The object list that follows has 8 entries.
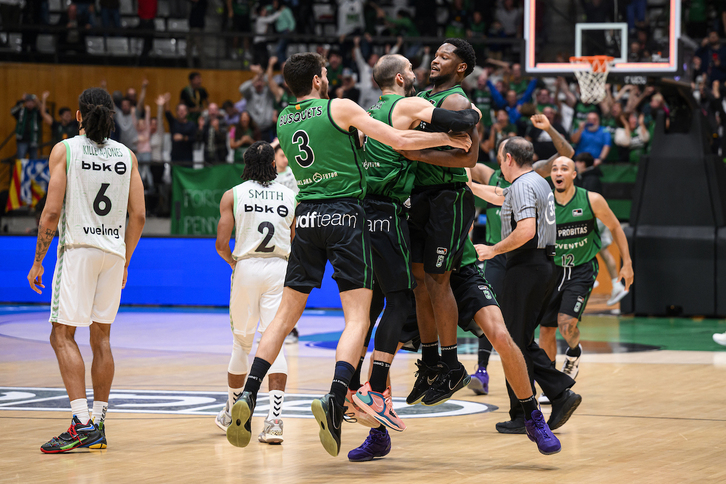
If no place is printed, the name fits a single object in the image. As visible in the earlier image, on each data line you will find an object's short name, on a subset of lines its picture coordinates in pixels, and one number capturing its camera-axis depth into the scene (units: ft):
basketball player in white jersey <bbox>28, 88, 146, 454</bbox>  42.57
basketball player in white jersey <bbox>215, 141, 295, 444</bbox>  47.57
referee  47.55
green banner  111.04
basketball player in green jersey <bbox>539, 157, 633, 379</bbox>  58.80
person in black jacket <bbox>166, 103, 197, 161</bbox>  125.59
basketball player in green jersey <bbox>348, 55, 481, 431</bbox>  39.22
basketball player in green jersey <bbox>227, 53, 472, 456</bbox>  38.58
